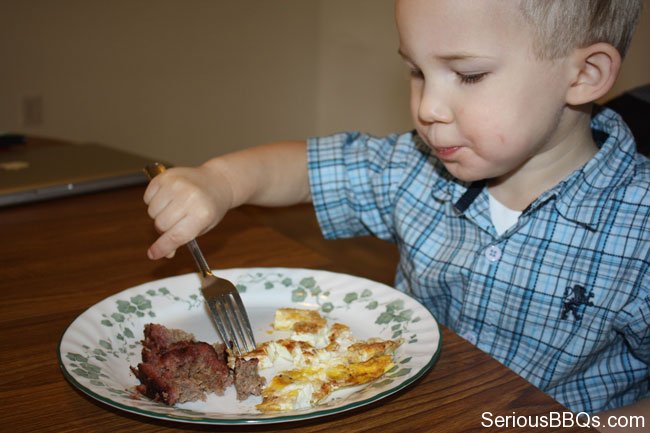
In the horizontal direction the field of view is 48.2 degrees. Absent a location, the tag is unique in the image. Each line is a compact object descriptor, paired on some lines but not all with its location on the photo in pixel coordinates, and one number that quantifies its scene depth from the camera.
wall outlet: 3.20
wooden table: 0.65
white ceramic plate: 0.65
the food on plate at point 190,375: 0.68
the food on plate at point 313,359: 0.69
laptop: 1.27
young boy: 0.94
